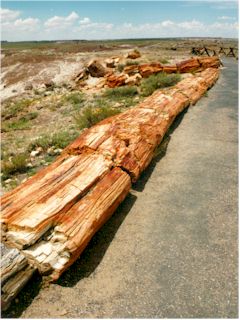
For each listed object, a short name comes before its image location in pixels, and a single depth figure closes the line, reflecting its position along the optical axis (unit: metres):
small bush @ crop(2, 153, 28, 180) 7.22
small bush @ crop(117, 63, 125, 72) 22.56
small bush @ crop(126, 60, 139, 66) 23.07
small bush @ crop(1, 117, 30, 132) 11.41
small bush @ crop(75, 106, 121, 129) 9.77
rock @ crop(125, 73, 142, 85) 14.86
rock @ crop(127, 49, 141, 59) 25.70
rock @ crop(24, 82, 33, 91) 23.31
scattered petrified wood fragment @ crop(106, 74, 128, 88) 15.57
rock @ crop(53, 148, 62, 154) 8.11
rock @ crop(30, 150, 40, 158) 8.15
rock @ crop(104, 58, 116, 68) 24.12
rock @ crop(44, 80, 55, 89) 21.96
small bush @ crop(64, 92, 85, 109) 12.88
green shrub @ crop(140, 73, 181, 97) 12.84
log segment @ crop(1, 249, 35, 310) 3.47
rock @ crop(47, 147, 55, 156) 8.11
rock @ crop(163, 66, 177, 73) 16.56
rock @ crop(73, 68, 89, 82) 22.44
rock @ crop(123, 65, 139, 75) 17.15
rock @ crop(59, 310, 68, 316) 3.55
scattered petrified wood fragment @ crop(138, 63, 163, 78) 16.17
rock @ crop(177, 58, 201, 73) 16.61
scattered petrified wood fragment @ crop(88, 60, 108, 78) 22.02
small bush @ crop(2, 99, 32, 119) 14.34
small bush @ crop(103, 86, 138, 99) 12.96
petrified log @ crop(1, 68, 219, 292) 3.86
